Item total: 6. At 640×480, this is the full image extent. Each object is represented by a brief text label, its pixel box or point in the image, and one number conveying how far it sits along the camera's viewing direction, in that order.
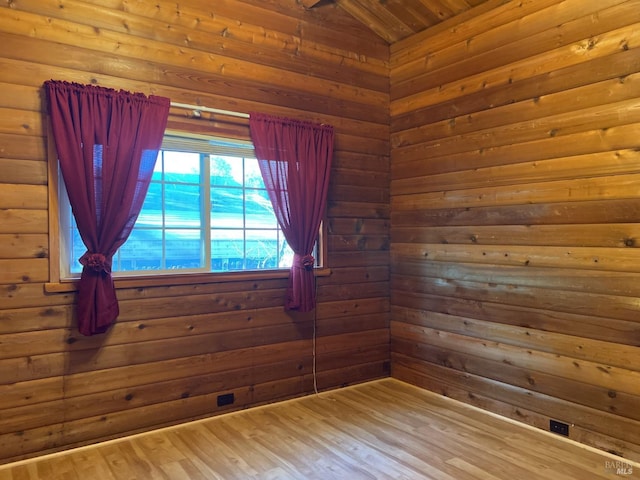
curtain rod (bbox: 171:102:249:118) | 3.18
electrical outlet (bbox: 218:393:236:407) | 3.39
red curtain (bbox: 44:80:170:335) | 2.76
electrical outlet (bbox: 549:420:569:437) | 2.98
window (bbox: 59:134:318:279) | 3.15
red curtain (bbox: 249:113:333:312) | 3.49
